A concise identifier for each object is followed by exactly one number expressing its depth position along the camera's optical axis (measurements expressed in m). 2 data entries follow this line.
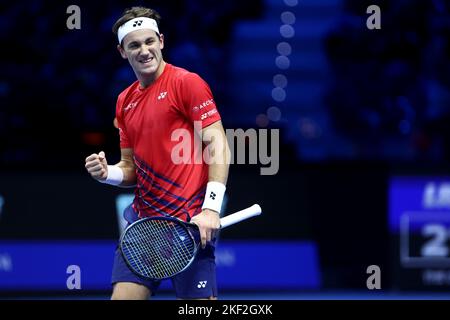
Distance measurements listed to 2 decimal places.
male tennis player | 9.21
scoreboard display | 15.95
